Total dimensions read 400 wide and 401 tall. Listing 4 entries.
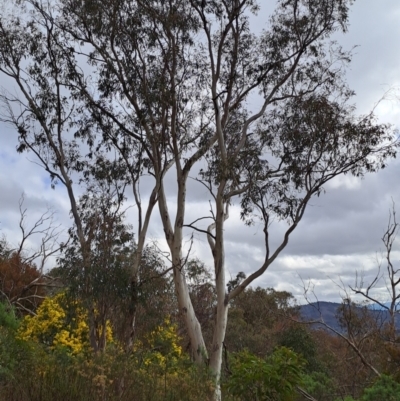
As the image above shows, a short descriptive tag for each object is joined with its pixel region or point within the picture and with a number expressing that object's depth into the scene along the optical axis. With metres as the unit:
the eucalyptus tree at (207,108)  12.38
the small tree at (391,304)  12.30
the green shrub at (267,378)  7.38
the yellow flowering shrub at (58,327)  12.42
